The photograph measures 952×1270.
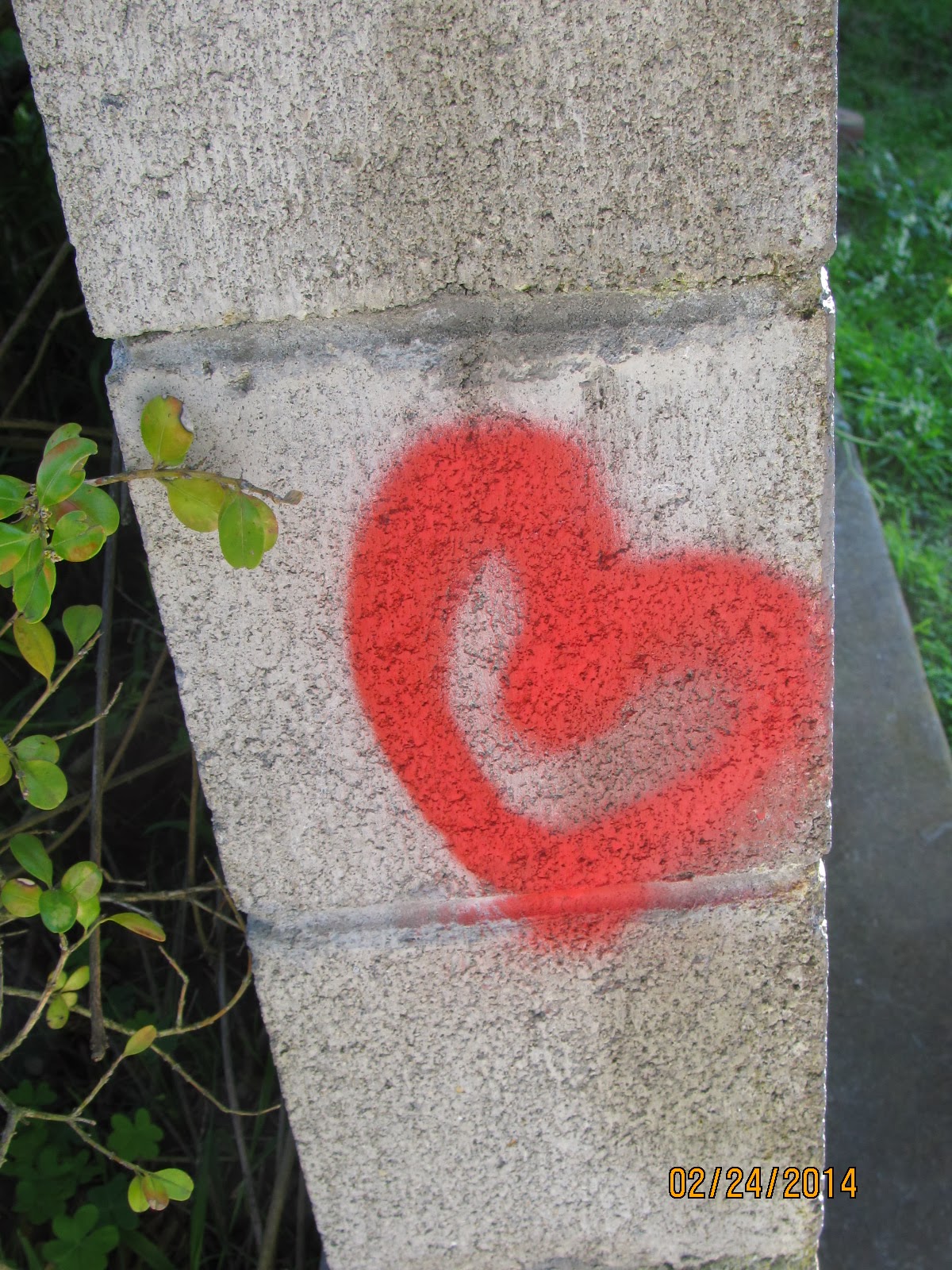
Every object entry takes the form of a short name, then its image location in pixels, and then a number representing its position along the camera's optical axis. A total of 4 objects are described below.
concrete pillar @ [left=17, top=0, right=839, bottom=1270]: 0.39
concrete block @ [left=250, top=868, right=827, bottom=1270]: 0.48
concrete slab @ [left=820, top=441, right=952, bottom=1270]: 0.69
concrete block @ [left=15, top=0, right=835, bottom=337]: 0.38
